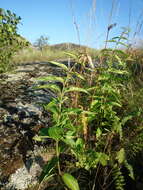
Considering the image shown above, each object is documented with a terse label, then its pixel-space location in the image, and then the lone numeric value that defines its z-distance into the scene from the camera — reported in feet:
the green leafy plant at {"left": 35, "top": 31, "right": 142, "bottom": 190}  3.21
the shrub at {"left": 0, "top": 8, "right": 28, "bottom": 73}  8.04
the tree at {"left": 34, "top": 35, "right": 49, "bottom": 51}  100.06
